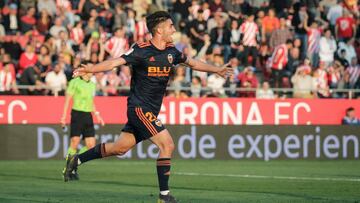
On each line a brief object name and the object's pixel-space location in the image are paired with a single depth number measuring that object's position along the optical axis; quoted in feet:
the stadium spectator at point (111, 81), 90.99
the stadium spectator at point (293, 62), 99.45
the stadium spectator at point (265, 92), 94.79
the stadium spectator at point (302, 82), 97.19
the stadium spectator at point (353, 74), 100.83
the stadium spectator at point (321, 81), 98.48
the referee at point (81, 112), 67.51
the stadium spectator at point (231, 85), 95.50
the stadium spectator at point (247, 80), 95.20
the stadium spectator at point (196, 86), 92.38
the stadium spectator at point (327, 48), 102.01
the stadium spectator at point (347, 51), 102.63
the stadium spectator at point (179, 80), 92.38
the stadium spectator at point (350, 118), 97.11
